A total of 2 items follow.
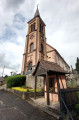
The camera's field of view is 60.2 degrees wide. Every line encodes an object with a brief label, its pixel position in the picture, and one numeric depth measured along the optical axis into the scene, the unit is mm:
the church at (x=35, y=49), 18219
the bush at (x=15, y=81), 13367
